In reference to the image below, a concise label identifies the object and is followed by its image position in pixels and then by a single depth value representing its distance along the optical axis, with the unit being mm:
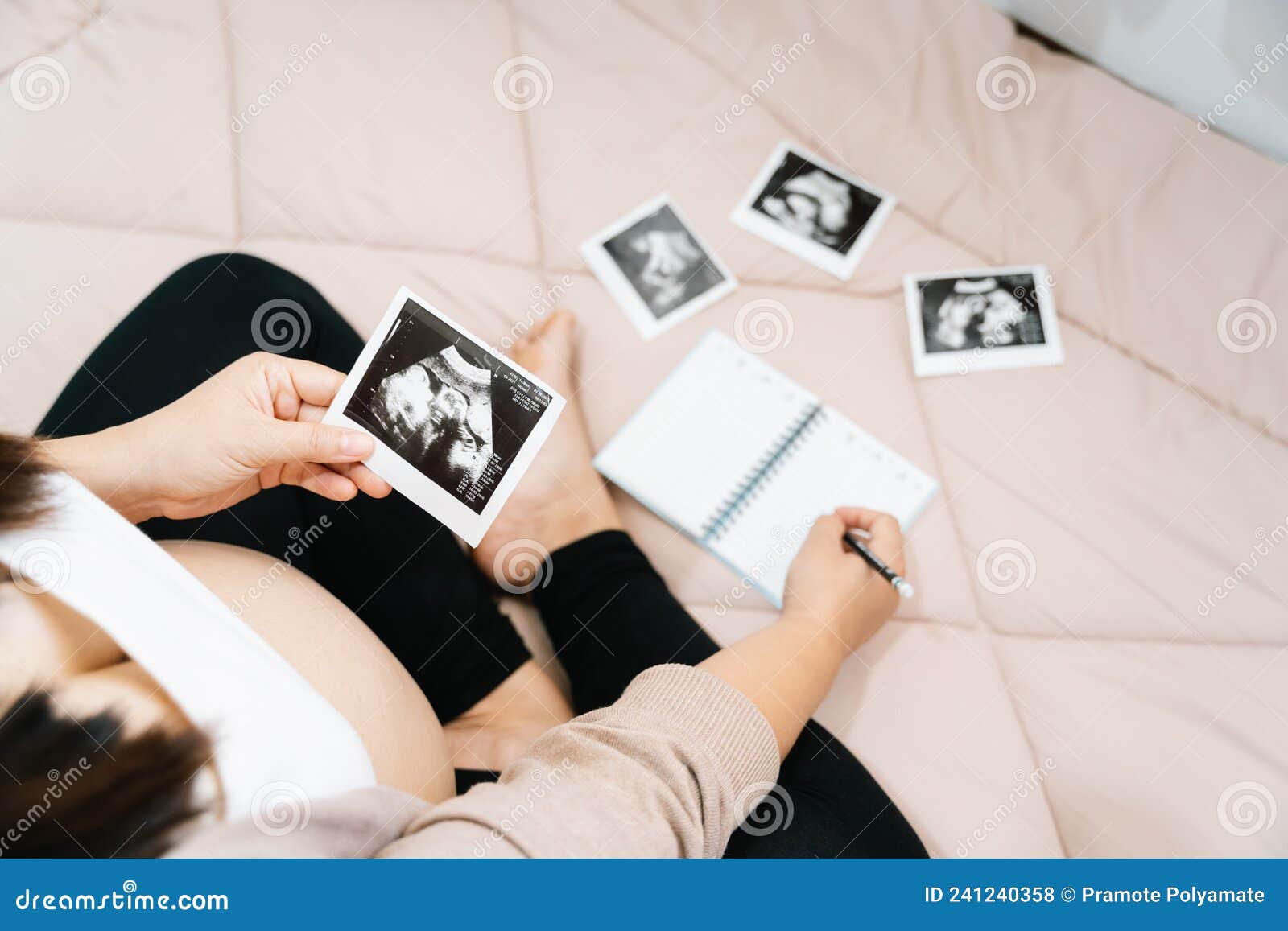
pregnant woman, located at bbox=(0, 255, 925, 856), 660
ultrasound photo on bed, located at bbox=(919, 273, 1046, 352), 1242
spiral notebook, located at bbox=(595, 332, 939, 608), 1176
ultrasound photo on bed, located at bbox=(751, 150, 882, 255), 1313
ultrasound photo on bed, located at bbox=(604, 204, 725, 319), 1293
